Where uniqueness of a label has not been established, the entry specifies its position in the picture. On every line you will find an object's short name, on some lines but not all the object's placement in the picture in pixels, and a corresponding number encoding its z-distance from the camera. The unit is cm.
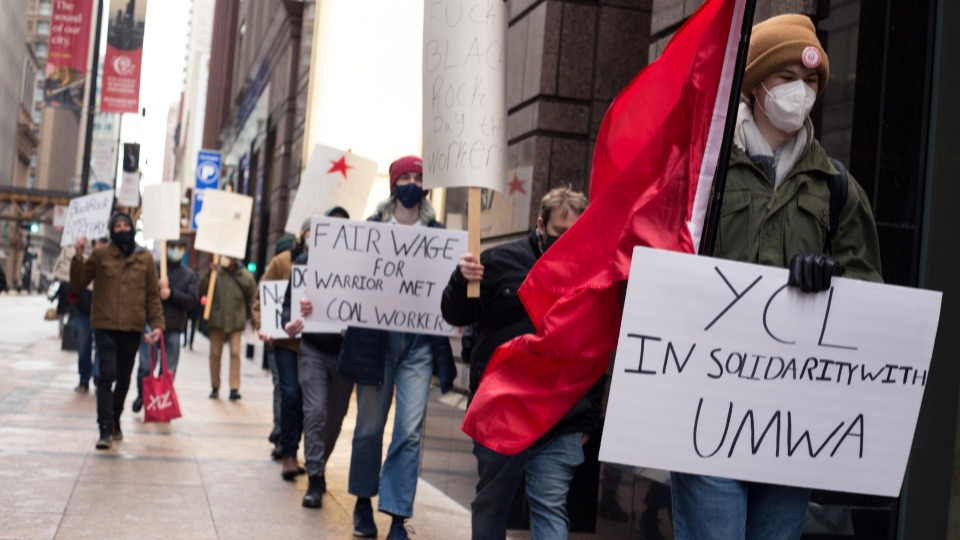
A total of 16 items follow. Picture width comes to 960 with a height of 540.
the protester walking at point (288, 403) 965
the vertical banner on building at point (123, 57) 3644
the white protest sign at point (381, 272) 719
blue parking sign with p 4668
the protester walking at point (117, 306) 1070
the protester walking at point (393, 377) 698
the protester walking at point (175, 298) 1485
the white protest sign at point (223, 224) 1505
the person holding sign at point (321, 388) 877
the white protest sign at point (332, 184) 1081
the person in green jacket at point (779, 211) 356
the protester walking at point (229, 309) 1695
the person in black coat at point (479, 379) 523
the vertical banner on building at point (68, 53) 3269
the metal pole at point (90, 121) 3035
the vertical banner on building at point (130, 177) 4388
